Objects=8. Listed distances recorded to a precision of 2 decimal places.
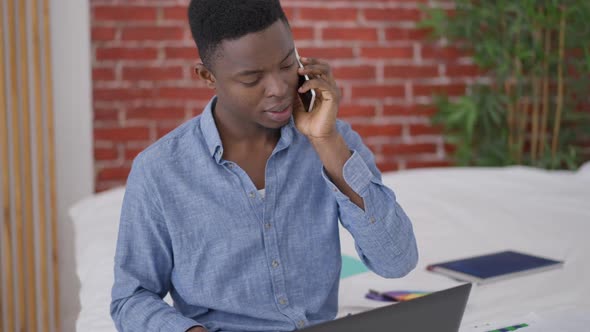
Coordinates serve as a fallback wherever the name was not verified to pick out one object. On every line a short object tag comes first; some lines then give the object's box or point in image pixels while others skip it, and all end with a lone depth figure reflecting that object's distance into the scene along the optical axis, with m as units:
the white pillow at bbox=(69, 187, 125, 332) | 2.81
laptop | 1.40
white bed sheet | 2.91
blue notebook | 3.07
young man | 2.14
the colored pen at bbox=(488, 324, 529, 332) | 2.47
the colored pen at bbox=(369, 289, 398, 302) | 2.99
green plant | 4.25
